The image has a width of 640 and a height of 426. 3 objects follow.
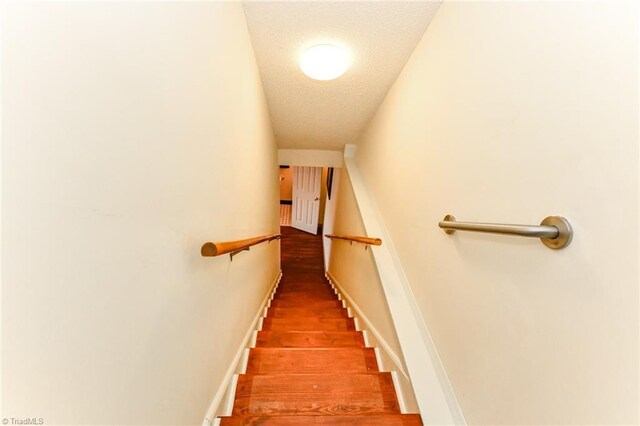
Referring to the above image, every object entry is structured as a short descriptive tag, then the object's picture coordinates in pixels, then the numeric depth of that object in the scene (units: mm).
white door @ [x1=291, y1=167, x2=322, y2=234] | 6398
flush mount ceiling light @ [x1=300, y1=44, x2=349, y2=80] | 1525
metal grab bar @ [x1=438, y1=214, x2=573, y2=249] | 576
